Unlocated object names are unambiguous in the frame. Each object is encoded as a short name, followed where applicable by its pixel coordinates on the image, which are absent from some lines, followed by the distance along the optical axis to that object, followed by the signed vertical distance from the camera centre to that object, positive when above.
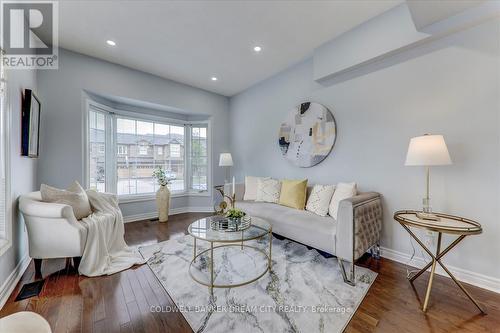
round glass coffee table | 1.96 -1.13
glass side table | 1.59 -0.50
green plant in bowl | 2.25 -0.56
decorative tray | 2.18 -0.66
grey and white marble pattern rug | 1.52 -1.16
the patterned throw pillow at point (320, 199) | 2.70 -0.47
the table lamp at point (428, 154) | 1.86 +0.11
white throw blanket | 2.17 -0.92
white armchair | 2.02 -0.70
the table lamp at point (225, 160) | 4.41 +0.08
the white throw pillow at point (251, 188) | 3.61 -0.43
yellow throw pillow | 3.02 -0.45
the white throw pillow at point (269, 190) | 3.37 -0.44
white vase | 4.05 -0.81
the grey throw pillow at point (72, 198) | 2.22 -0.40
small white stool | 0.82 -0.66
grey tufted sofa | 2.01 -0.71
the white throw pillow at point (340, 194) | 2.54 -0.36
